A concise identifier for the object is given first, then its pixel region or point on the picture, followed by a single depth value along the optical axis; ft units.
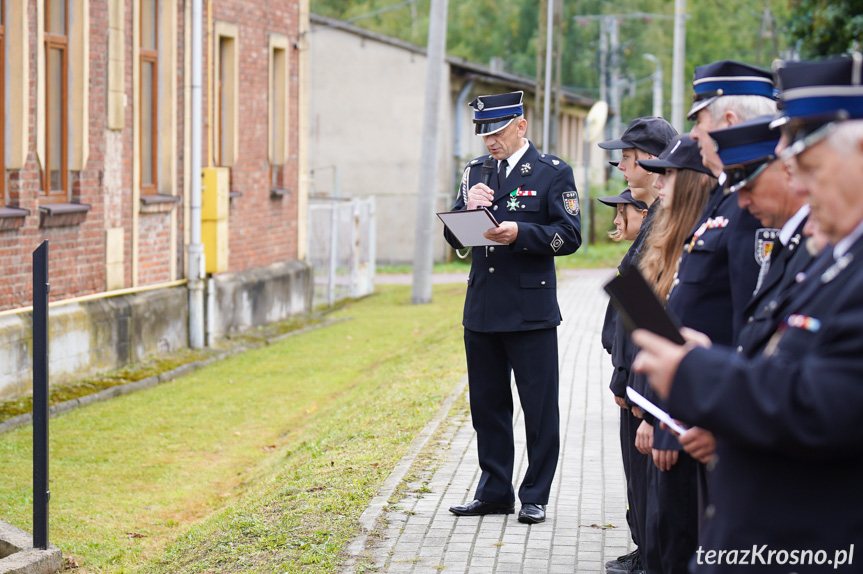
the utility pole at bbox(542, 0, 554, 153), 96.74
